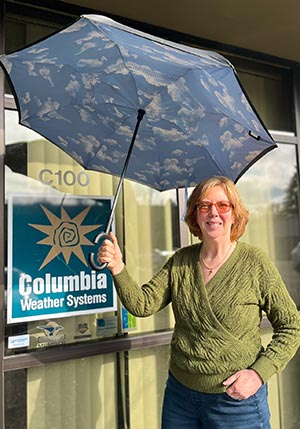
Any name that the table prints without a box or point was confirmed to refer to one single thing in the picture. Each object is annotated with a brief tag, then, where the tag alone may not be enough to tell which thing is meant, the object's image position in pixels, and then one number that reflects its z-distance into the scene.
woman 1.70
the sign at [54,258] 2.38
